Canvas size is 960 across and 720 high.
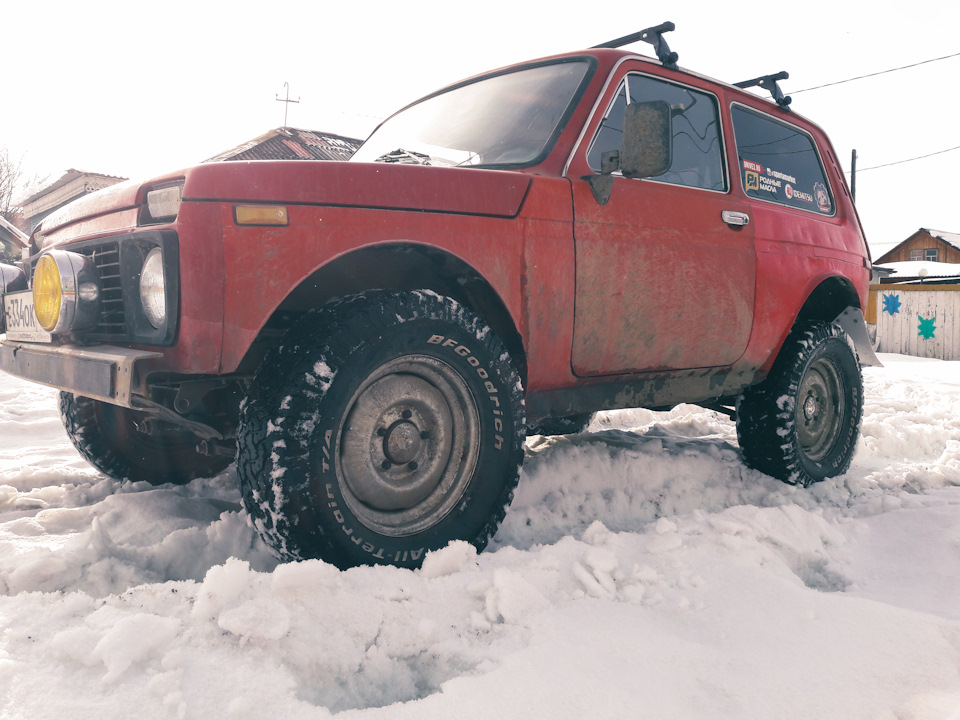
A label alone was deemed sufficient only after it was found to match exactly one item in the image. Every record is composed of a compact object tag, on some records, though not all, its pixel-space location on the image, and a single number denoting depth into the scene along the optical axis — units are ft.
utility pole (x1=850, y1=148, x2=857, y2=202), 86.48
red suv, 6.60
